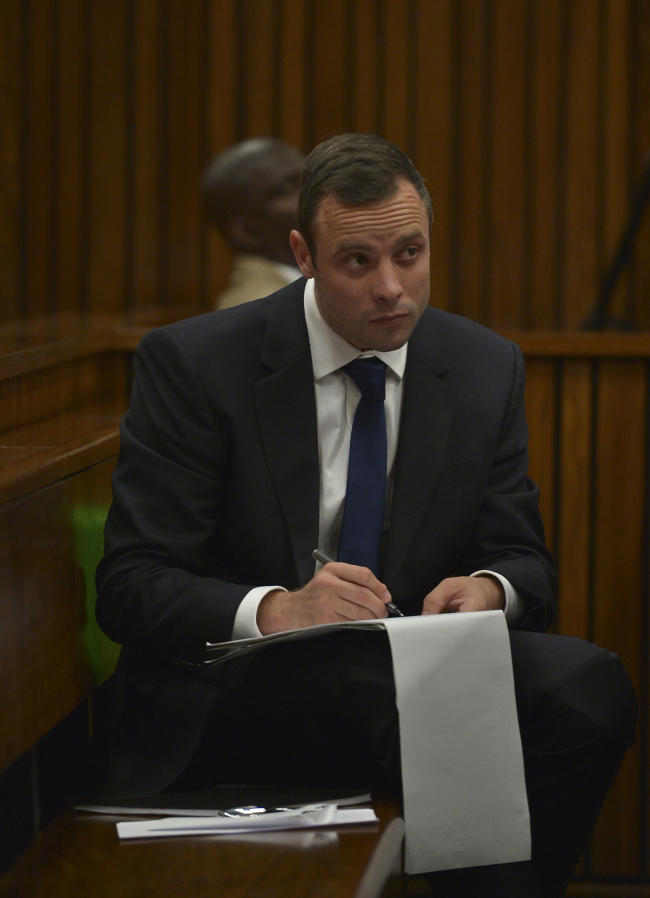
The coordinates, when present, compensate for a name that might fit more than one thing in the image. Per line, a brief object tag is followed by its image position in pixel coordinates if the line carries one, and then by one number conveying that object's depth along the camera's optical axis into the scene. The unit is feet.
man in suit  21.71
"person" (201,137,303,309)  26.85
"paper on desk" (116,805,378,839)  21.37
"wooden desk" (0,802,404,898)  20.97
